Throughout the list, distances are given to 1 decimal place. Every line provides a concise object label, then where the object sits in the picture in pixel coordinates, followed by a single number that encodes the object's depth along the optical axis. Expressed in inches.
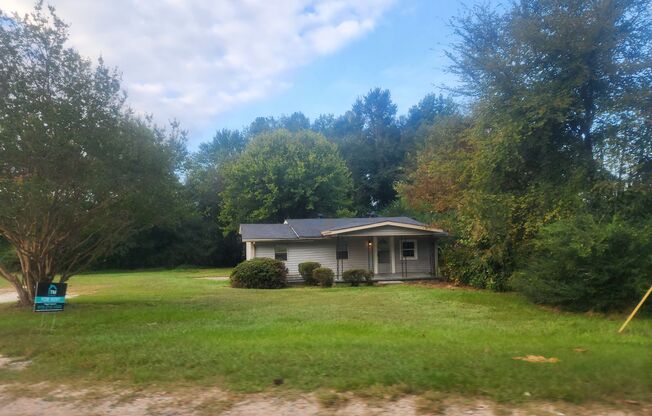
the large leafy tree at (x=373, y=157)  2257.6
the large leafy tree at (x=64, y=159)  485.7
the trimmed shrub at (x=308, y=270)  978.5
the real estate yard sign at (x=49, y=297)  456.1
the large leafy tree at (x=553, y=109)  566.9
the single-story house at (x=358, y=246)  1021.8
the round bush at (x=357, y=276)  922.7
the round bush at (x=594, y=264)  489.1
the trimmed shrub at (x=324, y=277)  918.4
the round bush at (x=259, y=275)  903.1
